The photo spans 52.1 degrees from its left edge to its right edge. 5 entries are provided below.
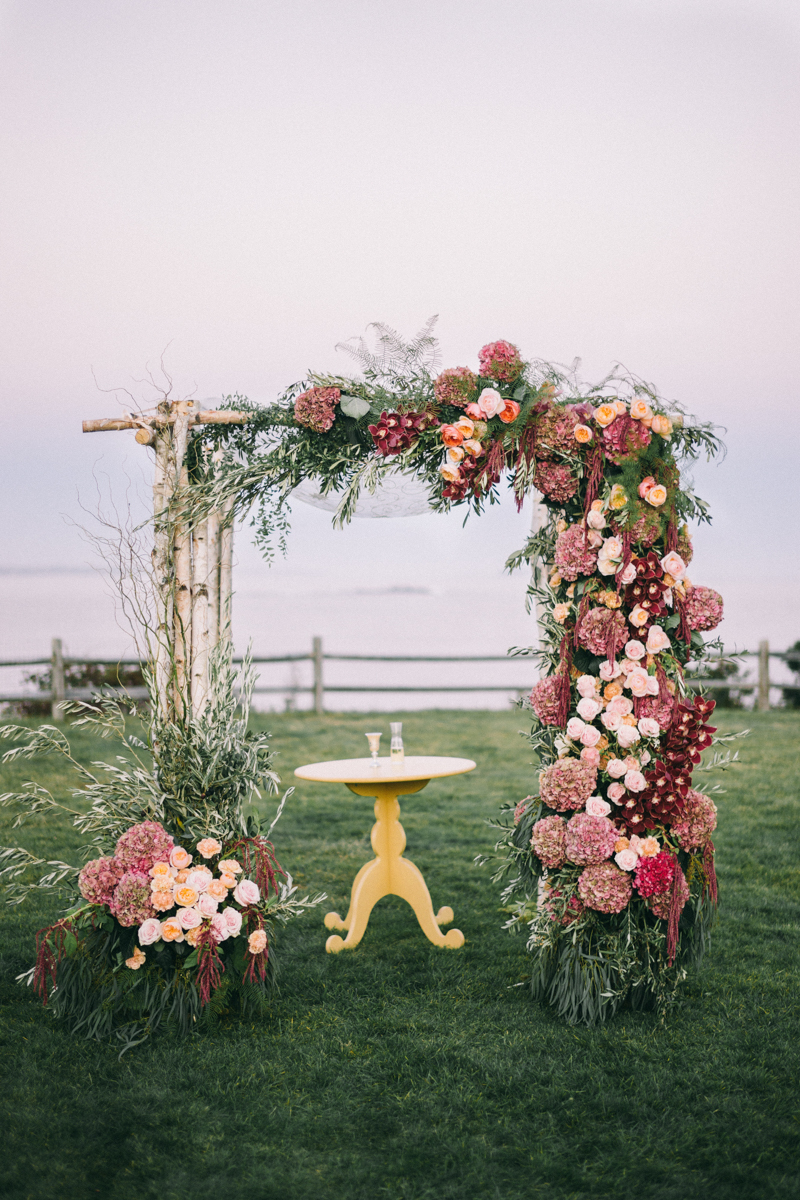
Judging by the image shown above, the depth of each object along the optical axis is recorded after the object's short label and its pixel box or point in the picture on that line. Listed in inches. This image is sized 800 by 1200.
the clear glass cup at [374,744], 157.5
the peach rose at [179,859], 119.4
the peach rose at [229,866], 120.3
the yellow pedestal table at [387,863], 152.6
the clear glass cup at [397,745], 159.0
